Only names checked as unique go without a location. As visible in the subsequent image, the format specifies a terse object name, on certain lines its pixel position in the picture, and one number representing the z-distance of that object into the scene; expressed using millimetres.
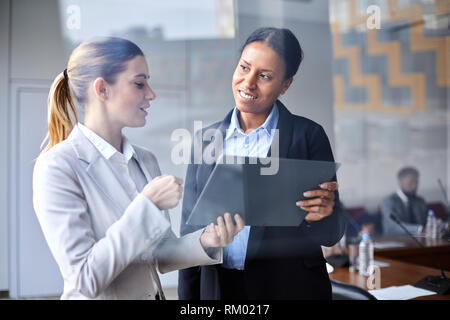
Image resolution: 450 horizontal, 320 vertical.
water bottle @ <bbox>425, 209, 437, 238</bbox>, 2592
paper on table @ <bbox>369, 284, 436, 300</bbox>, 1516
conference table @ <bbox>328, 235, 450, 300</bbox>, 1827
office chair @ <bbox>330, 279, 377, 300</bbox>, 1357
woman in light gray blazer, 942
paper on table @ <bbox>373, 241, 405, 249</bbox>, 2691
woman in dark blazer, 1130
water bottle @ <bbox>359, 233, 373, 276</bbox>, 2031
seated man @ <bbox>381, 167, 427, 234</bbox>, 3031
